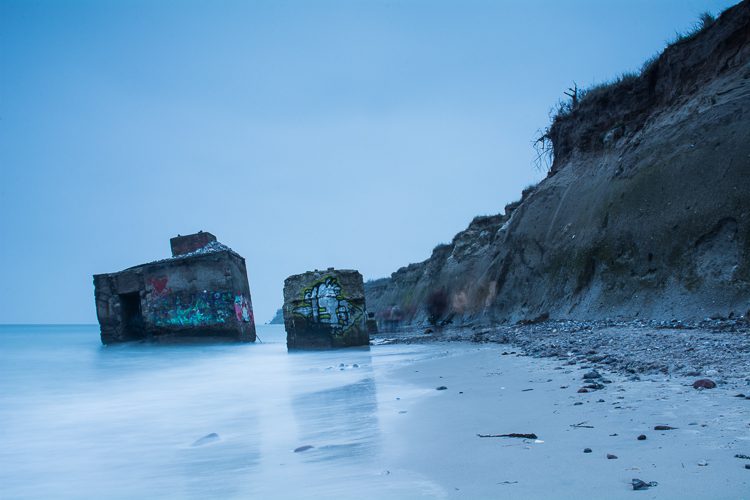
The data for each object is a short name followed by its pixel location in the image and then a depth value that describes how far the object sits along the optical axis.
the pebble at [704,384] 3.41
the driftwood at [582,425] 2.84
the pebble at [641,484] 1.89
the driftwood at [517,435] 2.77
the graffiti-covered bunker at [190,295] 17.97
